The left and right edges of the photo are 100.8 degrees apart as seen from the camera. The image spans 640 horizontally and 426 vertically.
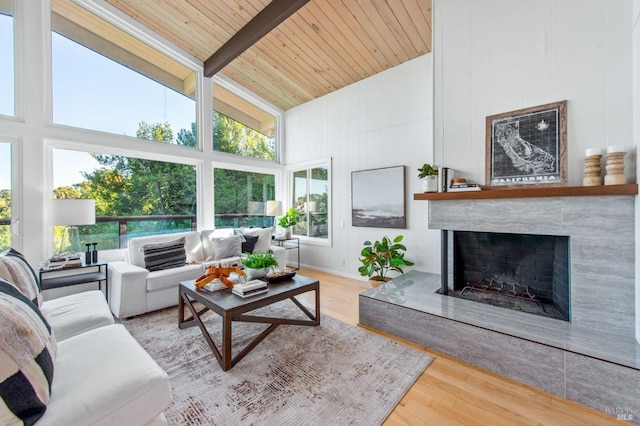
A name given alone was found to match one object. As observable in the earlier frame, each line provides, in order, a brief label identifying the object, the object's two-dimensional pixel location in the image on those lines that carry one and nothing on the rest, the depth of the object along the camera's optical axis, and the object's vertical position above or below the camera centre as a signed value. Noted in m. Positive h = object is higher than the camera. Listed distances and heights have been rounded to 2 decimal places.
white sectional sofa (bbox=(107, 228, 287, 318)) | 2.84 -0.77
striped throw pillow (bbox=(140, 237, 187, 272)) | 3.27 -0.56
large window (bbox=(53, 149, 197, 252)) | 3.34 +0.26
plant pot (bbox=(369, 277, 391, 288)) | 3.63 -0.97
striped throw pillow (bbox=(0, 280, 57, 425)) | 0.90 -0.58
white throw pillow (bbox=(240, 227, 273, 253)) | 4.47 -0.45
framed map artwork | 2.22 +0.56
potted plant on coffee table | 2.57 -0.52
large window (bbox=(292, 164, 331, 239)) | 4.92 +0.22
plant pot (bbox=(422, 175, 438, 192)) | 2.84 +0.28
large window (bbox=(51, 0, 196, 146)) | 3.31 +1.84
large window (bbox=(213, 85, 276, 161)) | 4.78 +1.63
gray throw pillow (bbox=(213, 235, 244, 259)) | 4.00 -0.55
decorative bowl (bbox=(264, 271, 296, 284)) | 2.59 -0.65
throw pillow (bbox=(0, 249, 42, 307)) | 1.65 -0.41
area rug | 1.58 -1.20
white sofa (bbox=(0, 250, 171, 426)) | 1.01 -0.74
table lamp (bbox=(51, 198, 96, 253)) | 2.79 +0.00
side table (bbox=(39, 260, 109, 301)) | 2.66 -0.70
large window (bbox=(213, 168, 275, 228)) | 4.80 +0.28
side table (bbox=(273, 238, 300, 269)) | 5.11 -0.65
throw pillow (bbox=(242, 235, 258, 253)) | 4.38 -0.54
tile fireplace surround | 1.64 -0.89
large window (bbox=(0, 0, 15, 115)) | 2.91 +1.67
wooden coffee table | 1.99 -0.77
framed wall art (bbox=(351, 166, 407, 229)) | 3.88 +0.20
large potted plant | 3.58 -0.66
